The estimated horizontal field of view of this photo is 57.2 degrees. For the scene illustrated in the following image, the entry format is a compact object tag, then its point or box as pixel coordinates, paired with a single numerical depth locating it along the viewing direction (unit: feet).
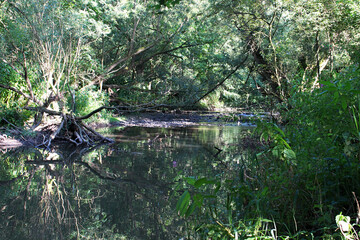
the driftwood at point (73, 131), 32.07
